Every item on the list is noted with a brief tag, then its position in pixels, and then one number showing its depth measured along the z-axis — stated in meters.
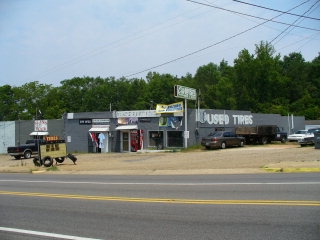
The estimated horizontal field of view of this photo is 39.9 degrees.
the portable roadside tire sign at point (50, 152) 29.44
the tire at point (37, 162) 29.65
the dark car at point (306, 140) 36.62
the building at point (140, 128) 39.03
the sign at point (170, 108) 38.16
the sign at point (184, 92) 38.16
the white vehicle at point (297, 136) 41.41
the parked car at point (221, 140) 36.72
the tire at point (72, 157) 29.37
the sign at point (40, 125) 49.66
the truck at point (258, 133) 41.84
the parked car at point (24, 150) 39.66
